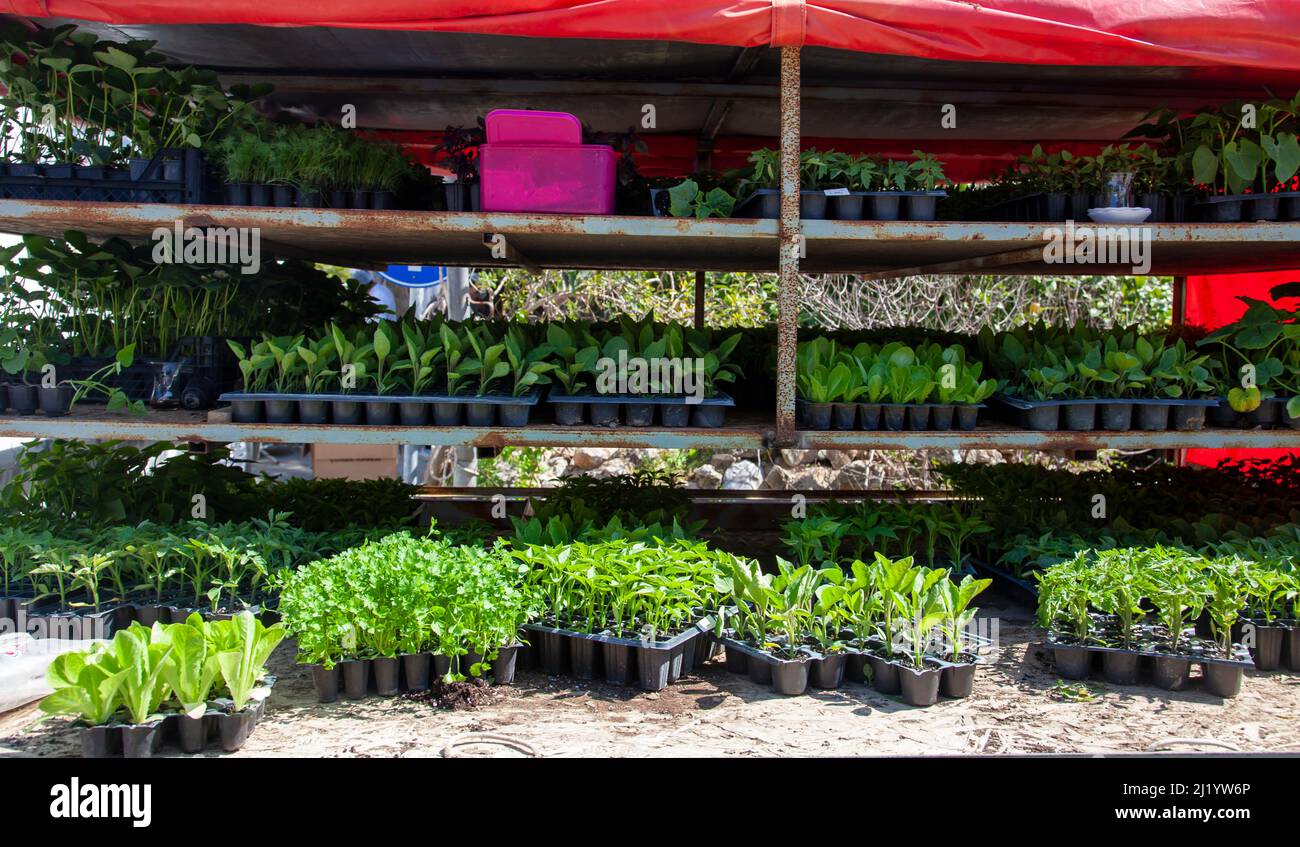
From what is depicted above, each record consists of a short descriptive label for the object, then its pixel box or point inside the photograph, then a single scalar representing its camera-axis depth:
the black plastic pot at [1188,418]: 4.76
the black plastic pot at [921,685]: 3.44
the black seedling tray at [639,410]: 4.55
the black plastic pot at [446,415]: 4.52
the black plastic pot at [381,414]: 4.52
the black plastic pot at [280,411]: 4.48
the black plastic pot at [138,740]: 2.89
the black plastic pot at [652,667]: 3.55
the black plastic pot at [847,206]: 4.65
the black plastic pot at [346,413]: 4.50
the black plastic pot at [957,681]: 3.52
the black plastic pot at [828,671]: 3.58
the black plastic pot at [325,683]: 3.40
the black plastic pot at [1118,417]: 4.68
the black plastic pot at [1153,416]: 4.70
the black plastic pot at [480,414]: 4.52
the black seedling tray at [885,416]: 4.62
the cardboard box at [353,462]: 8.24
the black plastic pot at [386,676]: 3.45
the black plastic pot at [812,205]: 4.64
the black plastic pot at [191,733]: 2.97
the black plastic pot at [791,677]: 3.52
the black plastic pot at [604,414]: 4.58
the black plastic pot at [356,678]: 3.41
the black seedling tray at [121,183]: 4.55
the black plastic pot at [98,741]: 2.86
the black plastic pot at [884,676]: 3.56
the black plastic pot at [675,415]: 4.59
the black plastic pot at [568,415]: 4.61
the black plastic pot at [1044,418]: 4.69
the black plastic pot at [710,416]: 4.63
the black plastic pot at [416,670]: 3.47
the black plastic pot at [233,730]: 2.99
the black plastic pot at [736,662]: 3.79
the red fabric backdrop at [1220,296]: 7.28
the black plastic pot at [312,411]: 4.48
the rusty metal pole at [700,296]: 6.88
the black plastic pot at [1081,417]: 4.68
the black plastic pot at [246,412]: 4.50
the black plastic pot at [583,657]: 3.68
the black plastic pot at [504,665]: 3.59
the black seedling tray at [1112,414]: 4.68
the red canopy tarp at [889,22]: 4.00
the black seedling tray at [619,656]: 3.57
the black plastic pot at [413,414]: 4.51
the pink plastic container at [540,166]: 4.44
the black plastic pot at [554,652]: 3.72
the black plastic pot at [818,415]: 4.60
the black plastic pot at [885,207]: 4.64
